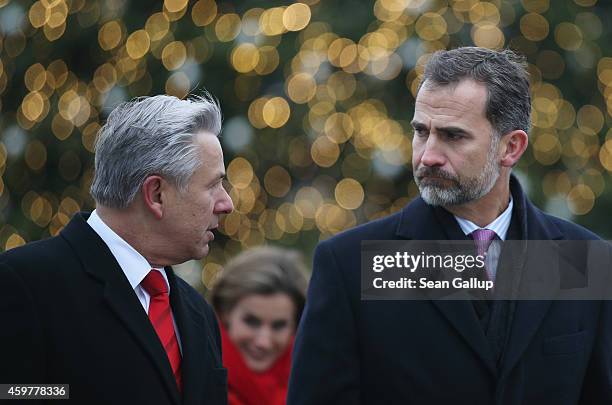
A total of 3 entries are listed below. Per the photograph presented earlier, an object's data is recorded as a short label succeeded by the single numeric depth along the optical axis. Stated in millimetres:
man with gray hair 6145
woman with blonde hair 9812
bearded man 7277
